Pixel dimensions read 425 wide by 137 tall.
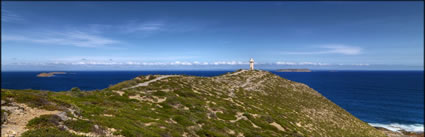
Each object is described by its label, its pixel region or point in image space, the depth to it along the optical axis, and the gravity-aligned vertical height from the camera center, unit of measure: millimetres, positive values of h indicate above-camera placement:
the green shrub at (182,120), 22556 -6160
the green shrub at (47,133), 11000 -3775
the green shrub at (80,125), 13555 -4111
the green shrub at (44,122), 12282 -3532
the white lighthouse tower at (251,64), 95669 +1681
